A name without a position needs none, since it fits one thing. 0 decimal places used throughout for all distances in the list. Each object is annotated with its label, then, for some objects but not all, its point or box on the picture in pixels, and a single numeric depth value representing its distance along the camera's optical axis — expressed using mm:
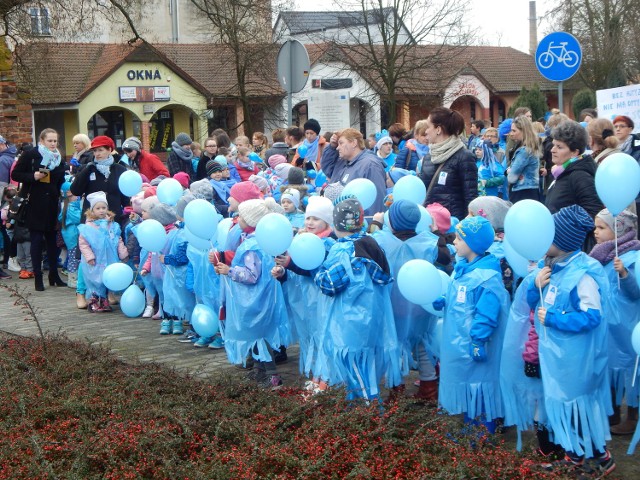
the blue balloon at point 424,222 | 6355
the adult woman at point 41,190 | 12016
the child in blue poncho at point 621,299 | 5344
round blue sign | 10070
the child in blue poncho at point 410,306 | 6117
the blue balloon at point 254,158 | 12794
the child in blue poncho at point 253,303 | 6789
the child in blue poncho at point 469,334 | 5250
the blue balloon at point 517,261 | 5439
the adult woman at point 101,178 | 10977
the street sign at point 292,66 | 12406
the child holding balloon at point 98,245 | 10234
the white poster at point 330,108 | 16172
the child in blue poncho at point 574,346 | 4672
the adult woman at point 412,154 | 11750
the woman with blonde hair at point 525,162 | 9938
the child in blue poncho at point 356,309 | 5681
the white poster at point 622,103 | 9492
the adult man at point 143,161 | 11883
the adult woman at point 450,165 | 7305
